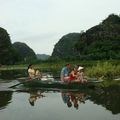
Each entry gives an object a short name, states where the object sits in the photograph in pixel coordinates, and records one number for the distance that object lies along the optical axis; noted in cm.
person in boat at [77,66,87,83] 974
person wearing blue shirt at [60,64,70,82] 997
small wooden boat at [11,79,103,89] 925
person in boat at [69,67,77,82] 996
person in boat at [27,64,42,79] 1123
